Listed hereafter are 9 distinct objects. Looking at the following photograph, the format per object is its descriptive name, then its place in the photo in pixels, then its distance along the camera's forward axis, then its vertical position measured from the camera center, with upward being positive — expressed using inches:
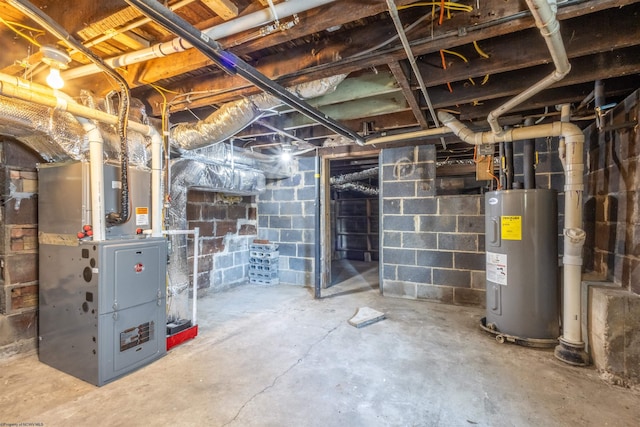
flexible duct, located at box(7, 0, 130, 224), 71.9 +20.1
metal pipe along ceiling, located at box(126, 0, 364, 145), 47.6 +31.9
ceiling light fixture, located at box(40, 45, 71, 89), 63.6 +33.5
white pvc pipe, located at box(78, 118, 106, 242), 76.9 +9.0
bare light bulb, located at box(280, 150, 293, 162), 167.3 +32.1
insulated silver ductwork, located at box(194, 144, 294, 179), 132.5 +26.6
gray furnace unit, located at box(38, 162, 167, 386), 76.7 -18.6
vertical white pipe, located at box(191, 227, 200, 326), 101.2 -23.3
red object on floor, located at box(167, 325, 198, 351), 96.2 -40.3
